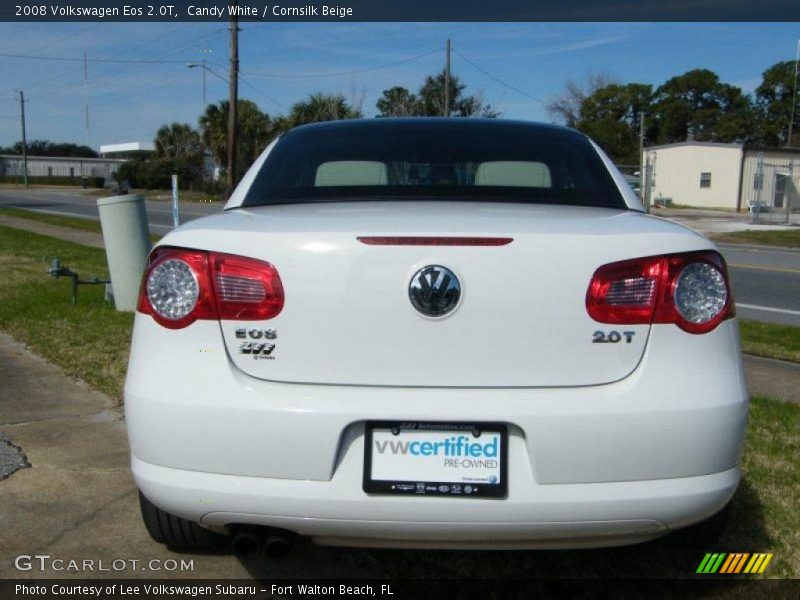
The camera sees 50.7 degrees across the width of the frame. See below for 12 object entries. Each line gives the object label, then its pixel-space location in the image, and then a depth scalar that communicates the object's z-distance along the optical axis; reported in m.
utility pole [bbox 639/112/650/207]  35.03
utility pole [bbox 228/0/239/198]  27.22
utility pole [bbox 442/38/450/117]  36.59
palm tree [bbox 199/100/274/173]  46.28
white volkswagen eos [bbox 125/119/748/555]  2.28
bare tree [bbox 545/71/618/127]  73.34
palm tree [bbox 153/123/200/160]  58.62
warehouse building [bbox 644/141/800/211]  41.12
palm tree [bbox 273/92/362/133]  41.62
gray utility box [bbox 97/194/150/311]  7.63
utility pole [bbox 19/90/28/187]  68.88
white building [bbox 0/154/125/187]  91.56
